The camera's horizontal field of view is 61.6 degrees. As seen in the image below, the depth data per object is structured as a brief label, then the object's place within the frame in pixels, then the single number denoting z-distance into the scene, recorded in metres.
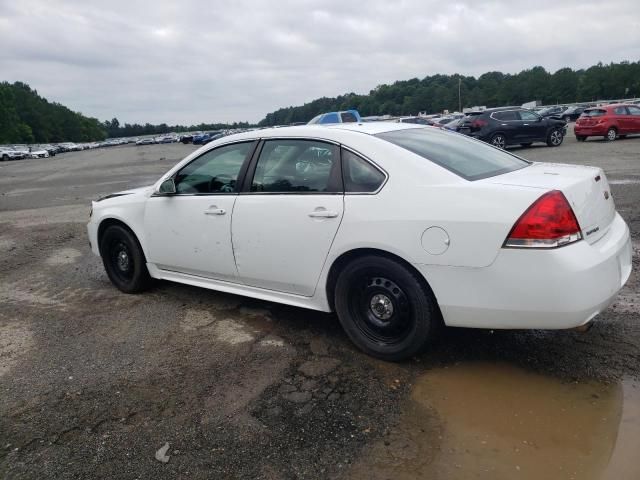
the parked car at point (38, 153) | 56.09
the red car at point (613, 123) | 21.66
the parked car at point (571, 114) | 50.12
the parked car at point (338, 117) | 20.92
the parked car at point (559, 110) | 52.26
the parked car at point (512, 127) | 20.23
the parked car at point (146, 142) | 94.67
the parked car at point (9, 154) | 52.69
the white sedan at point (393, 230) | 2.93
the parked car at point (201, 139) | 62.67
